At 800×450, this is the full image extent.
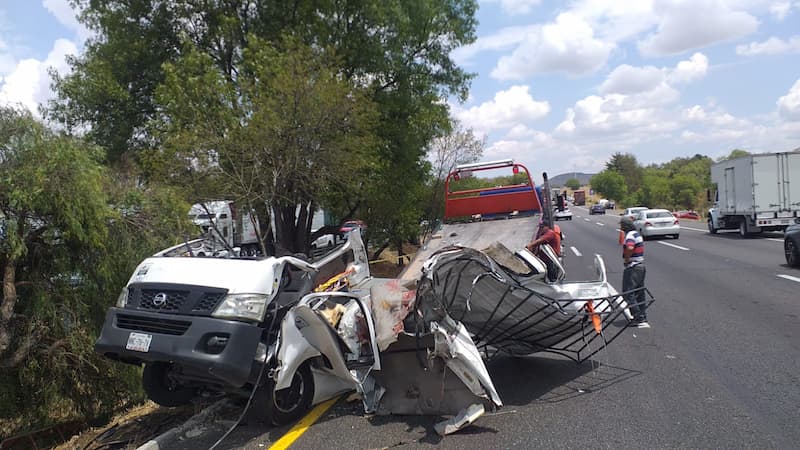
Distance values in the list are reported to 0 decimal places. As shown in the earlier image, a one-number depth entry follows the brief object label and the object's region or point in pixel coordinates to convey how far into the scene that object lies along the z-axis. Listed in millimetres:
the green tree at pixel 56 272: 7406
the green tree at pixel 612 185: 109194
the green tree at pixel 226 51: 15867
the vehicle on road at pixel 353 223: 21514
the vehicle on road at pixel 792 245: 14542
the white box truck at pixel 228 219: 14578
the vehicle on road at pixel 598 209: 74625
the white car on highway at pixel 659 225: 28547
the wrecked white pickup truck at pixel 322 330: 5172
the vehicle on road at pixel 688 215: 53281
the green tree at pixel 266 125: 13062
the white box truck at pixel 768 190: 23922
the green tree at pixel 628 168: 122000
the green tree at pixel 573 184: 181075
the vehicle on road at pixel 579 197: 114188
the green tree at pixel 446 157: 25766
